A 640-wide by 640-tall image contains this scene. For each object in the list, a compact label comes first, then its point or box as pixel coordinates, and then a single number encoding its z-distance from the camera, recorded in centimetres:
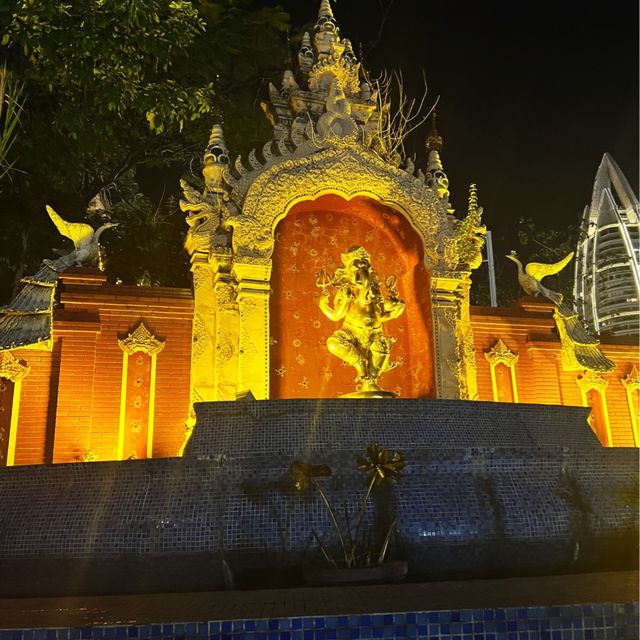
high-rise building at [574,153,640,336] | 2997
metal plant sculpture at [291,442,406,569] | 439
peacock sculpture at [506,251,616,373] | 1037
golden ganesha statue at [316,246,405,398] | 799
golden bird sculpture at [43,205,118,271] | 901
